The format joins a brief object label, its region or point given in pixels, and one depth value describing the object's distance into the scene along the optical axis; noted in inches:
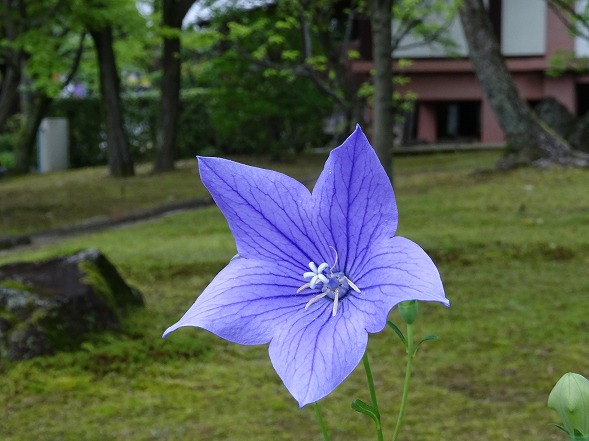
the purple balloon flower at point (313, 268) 34.9
